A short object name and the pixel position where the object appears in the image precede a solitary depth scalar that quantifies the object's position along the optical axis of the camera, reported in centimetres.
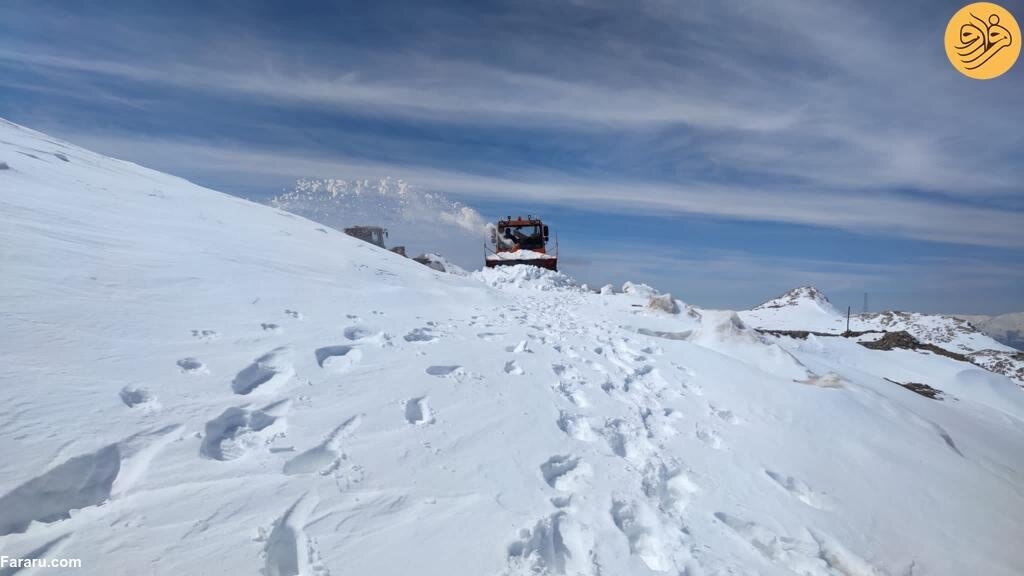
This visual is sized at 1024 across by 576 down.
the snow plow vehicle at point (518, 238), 2116
